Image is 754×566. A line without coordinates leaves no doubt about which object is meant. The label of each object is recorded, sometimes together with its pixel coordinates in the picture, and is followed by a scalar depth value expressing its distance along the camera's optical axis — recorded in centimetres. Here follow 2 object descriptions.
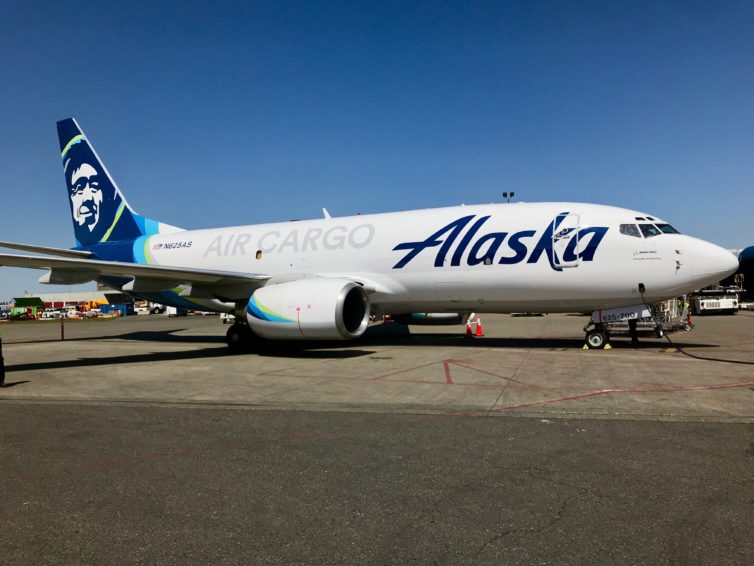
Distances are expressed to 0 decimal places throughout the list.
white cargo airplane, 1233
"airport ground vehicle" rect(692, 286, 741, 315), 3231
